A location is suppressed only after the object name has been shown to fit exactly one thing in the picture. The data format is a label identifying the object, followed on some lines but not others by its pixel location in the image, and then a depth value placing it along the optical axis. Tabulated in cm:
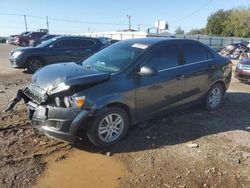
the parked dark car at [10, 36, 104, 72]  833
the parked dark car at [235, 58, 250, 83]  647
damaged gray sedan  292
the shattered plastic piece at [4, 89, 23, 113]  341
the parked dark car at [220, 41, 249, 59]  1381
